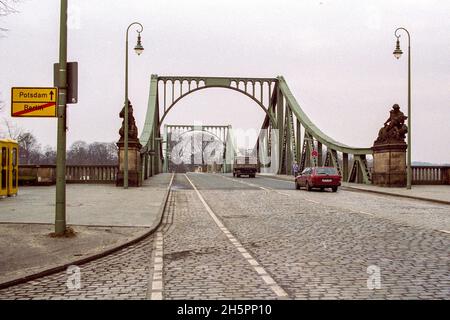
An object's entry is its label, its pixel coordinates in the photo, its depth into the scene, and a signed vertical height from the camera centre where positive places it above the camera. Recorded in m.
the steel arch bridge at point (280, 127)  38.16 +3.53
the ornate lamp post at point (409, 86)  27.17 +4.04
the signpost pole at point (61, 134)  9.69 +0.50
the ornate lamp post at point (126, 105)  26.78 +2.98
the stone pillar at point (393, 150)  29.22 +0.74
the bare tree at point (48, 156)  111.54 +1.17
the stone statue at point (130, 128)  29.33 +1.84
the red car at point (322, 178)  27.92 -0.79
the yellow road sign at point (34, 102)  9.43 +1.05
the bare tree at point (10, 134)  67.25 +3.76
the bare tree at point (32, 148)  70.00 +2.34
